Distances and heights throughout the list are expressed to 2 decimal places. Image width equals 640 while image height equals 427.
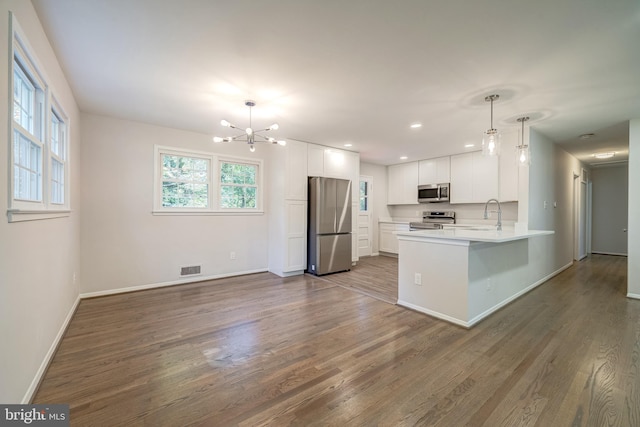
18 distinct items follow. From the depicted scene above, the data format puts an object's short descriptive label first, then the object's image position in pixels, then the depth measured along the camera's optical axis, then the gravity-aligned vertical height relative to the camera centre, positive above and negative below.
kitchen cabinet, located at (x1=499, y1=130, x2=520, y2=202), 4.37 +0.78
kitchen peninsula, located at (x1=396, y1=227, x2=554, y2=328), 2.81 -0.66
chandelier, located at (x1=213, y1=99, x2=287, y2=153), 3.18 +0.96
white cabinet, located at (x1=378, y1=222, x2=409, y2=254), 7.02 -0.62
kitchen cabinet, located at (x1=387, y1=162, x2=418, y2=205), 6.86 +0.81
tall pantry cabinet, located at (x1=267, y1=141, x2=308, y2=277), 4.91 +0.08
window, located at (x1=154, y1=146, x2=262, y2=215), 4.28 +0.51
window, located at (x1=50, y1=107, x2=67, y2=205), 2.58 +0.55
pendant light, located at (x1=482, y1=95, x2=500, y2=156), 2.88 +0.79
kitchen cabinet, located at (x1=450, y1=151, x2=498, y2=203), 5.16 +0.76
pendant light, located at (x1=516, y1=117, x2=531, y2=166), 3.37 +0.76
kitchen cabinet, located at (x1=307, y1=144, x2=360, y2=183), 5.25 +1.06
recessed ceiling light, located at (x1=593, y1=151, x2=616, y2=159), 5.63 +1.33
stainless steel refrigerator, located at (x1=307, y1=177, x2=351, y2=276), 5.00 -0.24
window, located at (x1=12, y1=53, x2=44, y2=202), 1.80 +0.54
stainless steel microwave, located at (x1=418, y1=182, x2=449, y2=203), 6.05 +0.51
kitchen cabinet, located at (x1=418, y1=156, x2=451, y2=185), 6.10 +1.04
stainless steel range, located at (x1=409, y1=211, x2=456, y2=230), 6.09 -0.13
